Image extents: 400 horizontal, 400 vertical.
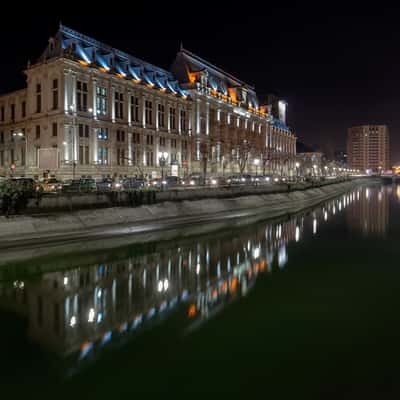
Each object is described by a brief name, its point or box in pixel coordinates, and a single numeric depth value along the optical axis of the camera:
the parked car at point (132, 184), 41.98
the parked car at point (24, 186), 27.70
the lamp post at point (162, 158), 75.19
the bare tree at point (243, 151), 93.12
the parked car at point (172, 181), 49.50
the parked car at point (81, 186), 34.36
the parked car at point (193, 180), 58.99
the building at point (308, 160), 153.75
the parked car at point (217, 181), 59.88
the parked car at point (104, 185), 36.31
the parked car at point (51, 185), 36.18
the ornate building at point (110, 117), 57.84
